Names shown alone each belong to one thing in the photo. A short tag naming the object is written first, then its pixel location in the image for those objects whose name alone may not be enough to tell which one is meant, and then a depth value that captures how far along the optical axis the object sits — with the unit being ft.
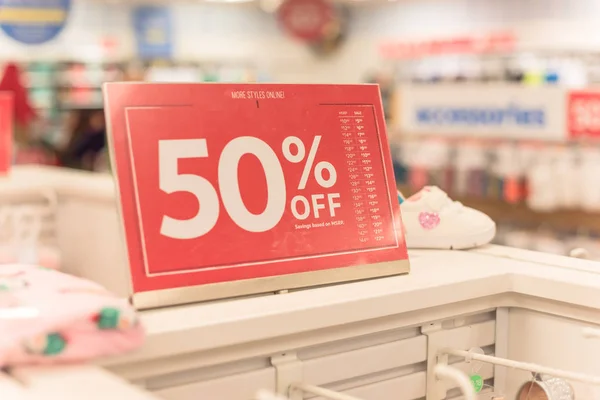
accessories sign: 19.26
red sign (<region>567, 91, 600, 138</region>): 18.37
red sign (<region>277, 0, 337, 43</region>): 43.86
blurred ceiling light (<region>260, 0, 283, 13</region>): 48.69
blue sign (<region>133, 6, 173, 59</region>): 47.32
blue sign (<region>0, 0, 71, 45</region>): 22.06
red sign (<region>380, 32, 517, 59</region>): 40.40
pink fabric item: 3.64
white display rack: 4.25
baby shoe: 6.33
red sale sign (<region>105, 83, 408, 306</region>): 4.75
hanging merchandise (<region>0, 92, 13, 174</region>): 12.70
